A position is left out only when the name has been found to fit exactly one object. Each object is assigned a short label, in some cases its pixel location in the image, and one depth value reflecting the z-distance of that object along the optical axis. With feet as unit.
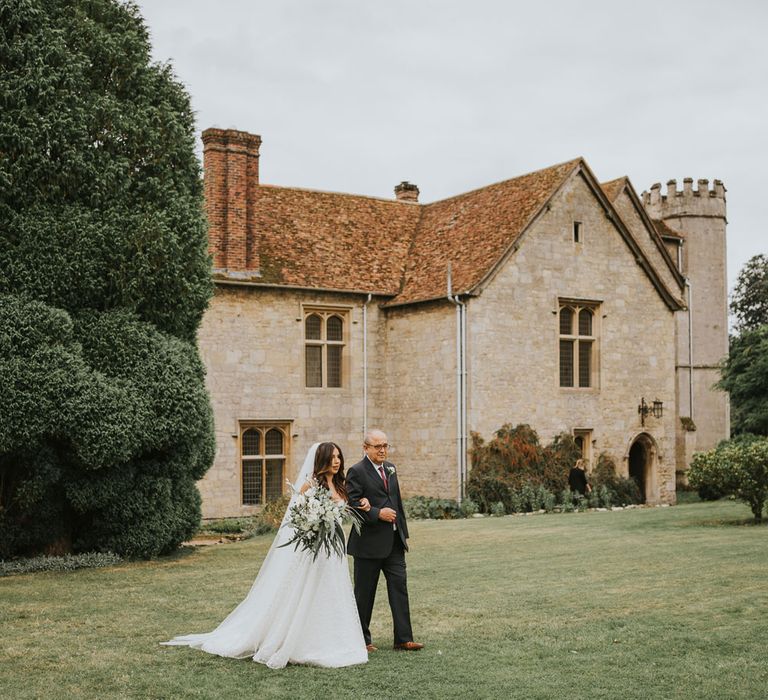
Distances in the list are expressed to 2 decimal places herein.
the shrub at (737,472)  56.95
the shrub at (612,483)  84.71
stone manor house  79.51
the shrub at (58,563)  47.24
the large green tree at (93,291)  46.70
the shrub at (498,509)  76.84
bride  27.40
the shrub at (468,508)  77.10
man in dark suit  28.89
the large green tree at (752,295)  177.58
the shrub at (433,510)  77.30
